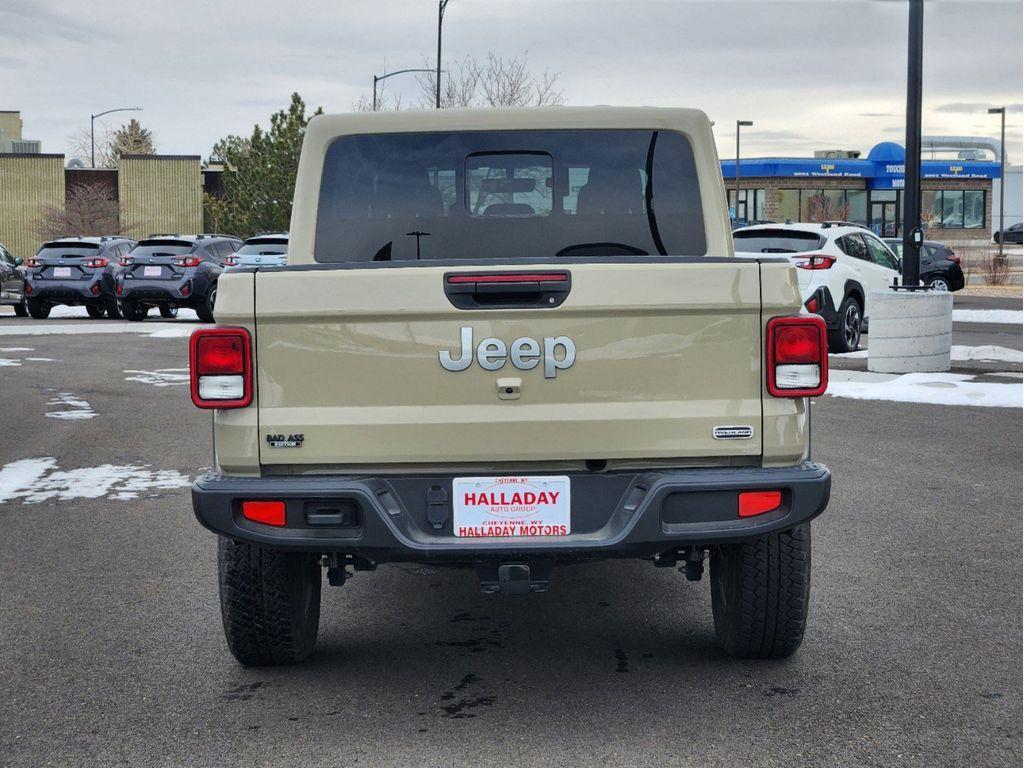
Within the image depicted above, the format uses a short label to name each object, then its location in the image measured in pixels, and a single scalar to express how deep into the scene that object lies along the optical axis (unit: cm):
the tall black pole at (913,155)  1559
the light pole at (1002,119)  5688
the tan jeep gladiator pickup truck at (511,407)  431
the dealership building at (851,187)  8281
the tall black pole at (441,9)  4155
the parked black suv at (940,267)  3278
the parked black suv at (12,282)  2856
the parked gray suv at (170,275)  2627
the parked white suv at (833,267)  1791
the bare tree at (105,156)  10200
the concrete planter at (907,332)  1550
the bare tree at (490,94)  5181
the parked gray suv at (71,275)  2750
